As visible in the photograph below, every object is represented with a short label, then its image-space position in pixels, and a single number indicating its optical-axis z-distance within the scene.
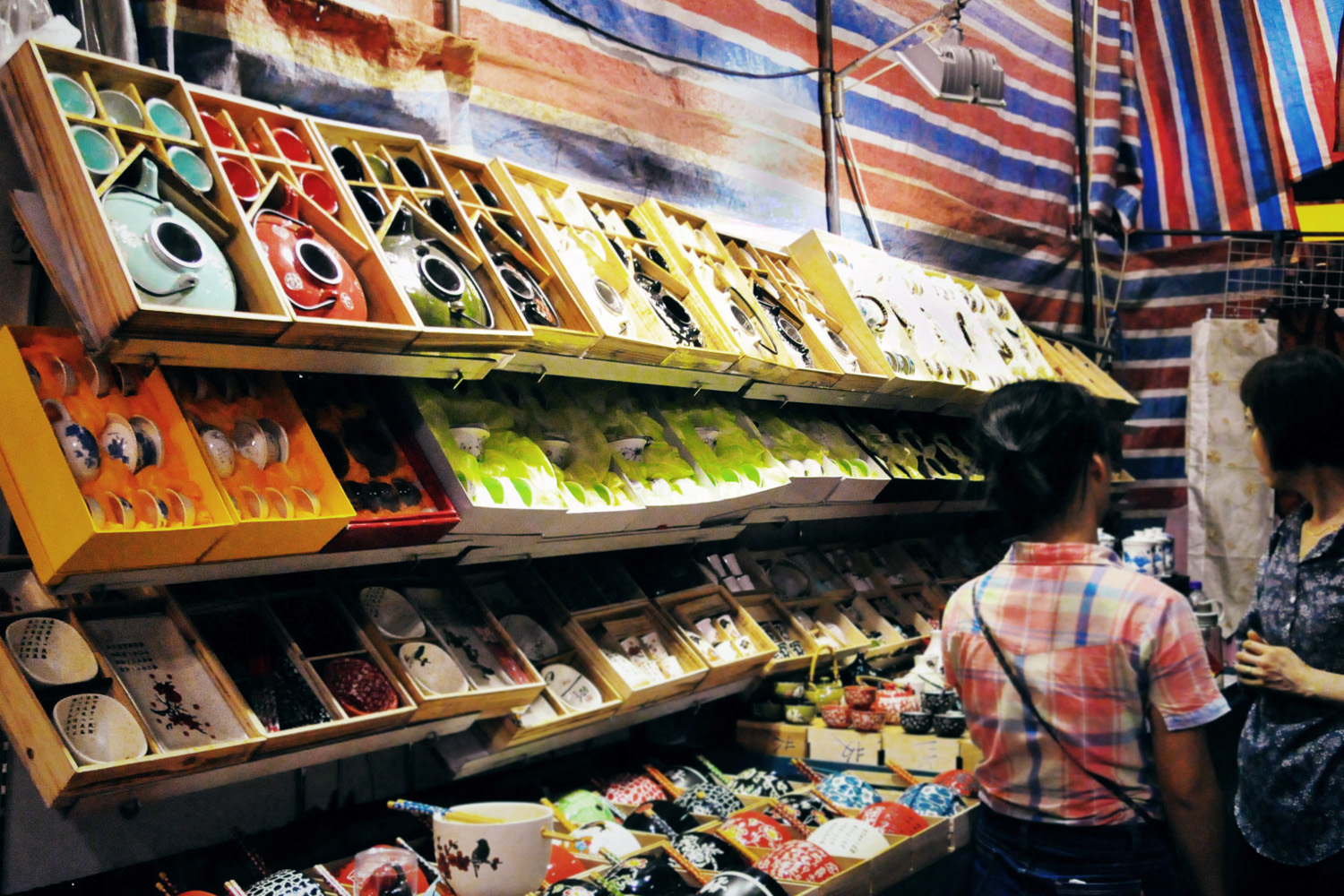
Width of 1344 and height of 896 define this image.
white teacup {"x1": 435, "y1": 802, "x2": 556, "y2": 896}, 1.54
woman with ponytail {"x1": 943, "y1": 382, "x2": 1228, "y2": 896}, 1.62
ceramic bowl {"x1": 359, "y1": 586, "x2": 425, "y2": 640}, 2.21
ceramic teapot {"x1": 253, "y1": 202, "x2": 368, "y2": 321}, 1.85
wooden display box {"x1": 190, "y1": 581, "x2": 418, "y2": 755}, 1.85
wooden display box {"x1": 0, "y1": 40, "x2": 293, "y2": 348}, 1.55
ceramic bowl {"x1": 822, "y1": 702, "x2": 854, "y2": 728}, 3.14
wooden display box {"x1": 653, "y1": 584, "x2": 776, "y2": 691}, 2.81
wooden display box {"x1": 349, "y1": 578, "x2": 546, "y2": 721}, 2.03
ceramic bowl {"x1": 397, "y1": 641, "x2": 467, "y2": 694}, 2.12
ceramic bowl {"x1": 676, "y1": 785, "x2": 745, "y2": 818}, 2.57
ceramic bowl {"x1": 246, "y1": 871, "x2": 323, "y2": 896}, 1.76
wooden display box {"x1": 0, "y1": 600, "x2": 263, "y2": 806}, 1.53
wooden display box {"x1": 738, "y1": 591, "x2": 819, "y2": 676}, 3.28
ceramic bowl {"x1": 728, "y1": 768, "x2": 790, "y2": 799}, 2.78
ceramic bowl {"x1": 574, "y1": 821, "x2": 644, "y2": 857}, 2.25
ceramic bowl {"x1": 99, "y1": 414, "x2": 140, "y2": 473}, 1.69
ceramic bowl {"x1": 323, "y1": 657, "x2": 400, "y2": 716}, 1.97
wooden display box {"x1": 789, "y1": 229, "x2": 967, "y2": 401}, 3.45
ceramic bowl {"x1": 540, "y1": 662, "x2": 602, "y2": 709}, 2.47
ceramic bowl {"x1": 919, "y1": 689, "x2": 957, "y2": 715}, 3.16
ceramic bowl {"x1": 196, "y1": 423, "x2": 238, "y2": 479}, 1.79
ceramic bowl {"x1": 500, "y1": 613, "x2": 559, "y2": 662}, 2.57
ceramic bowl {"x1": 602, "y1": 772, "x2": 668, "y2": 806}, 2.69
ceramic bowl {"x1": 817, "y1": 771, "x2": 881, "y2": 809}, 2.66
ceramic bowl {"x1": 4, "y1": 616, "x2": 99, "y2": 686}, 1.67
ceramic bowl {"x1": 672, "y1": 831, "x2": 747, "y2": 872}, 2.13
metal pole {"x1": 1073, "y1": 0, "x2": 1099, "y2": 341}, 6.34
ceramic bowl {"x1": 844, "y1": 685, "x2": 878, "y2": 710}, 3.17
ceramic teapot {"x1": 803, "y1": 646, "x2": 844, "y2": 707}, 3.26
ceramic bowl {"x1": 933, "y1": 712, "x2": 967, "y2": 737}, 3.05
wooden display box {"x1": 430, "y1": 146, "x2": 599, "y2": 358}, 2.26
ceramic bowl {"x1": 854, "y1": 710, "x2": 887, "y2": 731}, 3.12
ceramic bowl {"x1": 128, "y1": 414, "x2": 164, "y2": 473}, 1.74
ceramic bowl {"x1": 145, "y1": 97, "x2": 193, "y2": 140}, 1.90
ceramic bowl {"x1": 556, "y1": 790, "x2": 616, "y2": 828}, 2.49
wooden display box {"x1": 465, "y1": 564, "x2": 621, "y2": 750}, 2.30
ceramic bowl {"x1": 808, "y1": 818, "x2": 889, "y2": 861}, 2.27
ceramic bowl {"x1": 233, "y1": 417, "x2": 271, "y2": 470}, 1.86
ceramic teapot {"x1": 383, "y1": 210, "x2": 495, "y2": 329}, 2.04
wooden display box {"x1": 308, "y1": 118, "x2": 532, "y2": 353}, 1.96
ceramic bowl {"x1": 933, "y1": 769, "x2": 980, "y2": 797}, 2.77
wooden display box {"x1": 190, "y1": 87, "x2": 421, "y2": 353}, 1.77
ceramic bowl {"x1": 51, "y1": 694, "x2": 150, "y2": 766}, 1.60
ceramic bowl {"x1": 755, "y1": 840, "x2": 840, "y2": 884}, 2.10
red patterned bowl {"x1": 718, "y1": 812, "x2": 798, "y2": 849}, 2.31
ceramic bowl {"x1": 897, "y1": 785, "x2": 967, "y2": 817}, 2.62
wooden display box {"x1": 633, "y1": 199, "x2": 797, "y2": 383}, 2.86
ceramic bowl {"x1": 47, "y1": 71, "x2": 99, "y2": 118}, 1.75
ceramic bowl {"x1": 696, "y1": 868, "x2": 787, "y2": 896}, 1.88
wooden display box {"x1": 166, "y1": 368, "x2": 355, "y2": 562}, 1.73
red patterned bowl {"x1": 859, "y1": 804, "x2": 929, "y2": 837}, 2.44
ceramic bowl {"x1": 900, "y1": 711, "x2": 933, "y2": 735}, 3.10
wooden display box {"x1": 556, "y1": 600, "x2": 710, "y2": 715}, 2.53
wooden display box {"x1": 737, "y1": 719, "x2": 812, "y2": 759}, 3.18
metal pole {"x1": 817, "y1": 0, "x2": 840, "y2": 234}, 4.72
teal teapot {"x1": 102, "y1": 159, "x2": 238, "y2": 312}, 1.64
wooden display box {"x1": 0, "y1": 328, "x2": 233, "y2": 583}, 1.56
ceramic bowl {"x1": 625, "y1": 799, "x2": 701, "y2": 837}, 2.40
